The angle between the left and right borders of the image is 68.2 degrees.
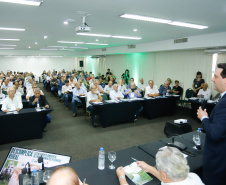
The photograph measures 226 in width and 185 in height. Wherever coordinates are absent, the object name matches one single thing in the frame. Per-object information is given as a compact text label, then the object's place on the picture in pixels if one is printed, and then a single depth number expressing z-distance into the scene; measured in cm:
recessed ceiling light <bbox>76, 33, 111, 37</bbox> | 705
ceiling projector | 412
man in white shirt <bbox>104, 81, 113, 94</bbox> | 812
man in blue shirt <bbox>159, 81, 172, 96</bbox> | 710
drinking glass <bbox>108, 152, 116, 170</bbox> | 197
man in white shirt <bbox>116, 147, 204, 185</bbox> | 136
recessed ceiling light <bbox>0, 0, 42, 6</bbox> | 305
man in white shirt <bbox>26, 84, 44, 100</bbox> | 649
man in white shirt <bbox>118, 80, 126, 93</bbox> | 836
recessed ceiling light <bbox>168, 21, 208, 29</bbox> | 472
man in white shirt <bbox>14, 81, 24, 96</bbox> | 747
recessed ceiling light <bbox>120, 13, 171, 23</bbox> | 400
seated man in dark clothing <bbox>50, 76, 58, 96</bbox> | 1061
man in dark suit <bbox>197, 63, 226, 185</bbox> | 164
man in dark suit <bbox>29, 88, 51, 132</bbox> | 509
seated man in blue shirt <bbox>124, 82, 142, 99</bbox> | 673
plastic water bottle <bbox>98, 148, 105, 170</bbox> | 191
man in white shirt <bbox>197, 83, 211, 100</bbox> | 672
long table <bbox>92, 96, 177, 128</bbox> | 555
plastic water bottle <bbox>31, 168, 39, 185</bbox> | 165
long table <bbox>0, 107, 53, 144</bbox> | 430
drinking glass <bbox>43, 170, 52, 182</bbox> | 168
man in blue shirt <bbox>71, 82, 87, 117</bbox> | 692
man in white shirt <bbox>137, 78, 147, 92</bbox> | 942
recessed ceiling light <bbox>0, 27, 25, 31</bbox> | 583
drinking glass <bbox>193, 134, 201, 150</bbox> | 247
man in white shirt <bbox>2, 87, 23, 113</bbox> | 457
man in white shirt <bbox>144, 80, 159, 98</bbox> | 700
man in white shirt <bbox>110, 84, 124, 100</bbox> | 655
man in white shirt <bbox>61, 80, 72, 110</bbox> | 793
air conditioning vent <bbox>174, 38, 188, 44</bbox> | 727
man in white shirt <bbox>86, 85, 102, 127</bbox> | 579
